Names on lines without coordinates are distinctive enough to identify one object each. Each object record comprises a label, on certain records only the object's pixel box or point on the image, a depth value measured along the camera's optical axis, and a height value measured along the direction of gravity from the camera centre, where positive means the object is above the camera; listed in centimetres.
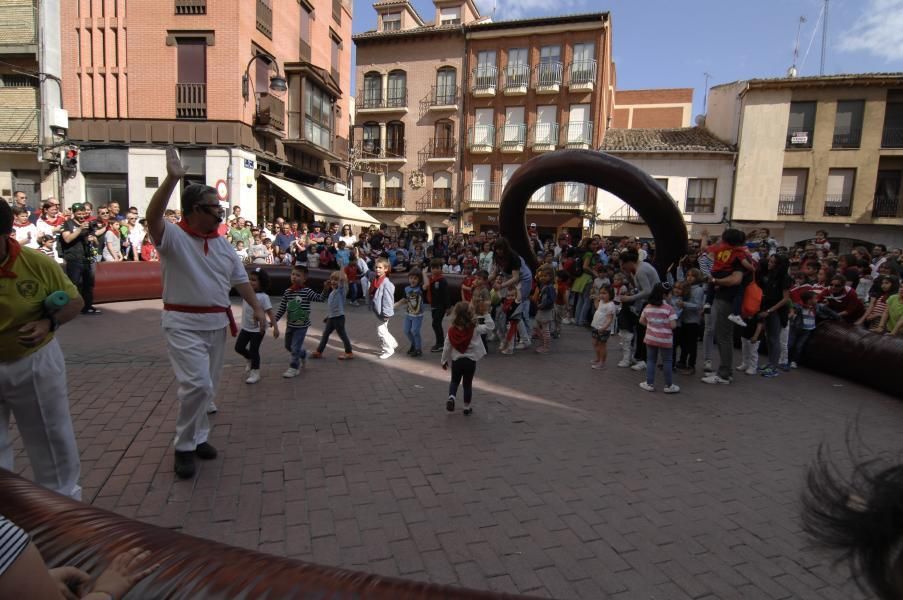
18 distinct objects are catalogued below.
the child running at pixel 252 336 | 569 -112
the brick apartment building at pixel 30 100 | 1892 +473
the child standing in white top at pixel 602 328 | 700 -103
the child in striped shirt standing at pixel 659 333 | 596 -91
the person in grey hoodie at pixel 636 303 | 679 -67
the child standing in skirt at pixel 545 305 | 808 -90
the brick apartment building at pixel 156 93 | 1884 +513
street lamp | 1625 +545
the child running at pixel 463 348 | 506 -103
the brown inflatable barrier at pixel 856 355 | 626 -120
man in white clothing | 338 -46
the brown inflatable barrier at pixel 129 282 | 1009 -104
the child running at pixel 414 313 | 746 -103
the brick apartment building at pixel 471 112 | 2959 +834
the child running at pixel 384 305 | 725 -90
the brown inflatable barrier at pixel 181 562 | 149 -103
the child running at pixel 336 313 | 703 -101
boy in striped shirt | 615 -93
